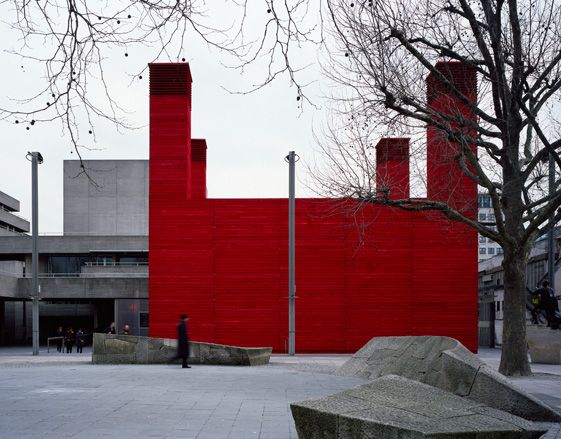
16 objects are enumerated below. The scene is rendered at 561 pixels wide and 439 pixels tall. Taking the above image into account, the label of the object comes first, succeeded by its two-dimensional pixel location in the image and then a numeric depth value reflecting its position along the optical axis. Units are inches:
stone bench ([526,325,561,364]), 1023.0
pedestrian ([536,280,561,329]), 1020.5
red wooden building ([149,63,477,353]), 1270.9
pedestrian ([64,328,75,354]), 1505.9
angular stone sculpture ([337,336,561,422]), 383.6
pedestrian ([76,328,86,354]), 1489.9
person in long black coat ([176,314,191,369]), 804.6
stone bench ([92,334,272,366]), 908.6
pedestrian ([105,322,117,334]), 1411.2
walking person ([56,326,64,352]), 1641.0
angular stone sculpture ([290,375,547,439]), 275.4
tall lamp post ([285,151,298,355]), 1149.1
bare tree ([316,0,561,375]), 660.1
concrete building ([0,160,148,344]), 1900.8
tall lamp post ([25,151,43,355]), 1130.5
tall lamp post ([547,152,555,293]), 1090.1
